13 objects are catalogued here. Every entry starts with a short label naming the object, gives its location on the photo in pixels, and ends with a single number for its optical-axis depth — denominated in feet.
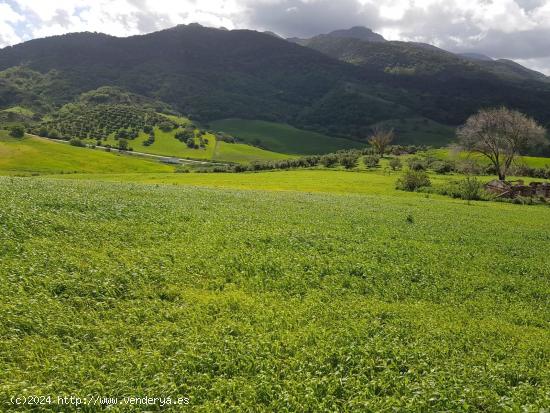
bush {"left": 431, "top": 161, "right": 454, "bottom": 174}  343.87
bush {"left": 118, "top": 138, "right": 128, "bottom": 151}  551.80
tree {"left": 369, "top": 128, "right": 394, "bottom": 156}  482.69
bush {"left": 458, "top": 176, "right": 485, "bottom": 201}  209.97
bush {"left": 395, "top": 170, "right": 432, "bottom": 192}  241.76
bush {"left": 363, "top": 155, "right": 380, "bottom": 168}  375.45
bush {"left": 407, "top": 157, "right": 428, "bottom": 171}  357.61
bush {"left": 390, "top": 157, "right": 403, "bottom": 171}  362.57
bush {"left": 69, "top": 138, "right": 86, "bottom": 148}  494.59
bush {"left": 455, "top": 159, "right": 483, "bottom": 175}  318.04
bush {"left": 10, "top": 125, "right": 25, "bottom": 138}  443.73
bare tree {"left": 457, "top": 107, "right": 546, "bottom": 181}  276.41
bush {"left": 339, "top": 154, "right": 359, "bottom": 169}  371.00
